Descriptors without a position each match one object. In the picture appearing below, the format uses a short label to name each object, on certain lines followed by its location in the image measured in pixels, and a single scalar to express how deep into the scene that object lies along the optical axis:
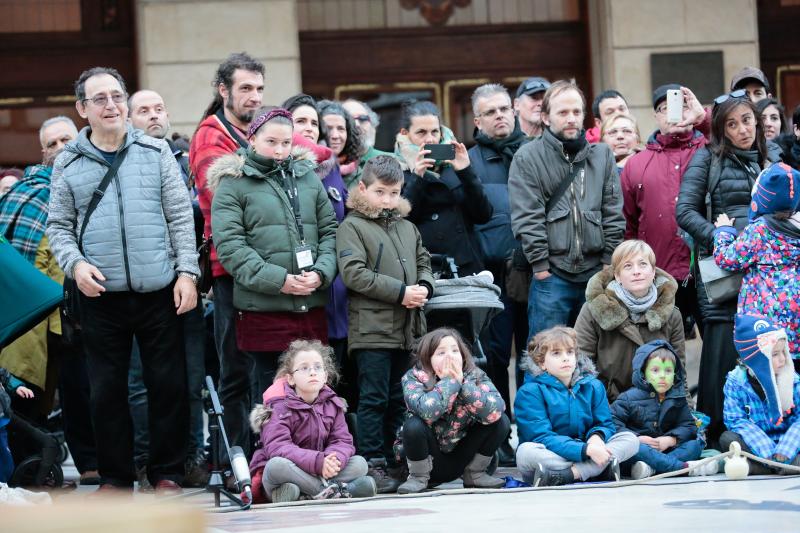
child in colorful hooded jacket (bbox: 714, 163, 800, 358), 16.00
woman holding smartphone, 16.70
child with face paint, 15.60
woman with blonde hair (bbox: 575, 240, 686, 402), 16.19
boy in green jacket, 15.28
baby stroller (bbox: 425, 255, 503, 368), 15.58
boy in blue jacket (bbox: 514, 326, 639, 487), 14.82
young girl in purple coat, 14.12
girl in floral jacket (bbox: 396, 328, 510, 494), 14.65
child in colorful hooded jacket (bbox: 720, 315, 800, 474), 15.26
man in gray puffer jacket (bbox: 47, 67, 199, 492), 14.76
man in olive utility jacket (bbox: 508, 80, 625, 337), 16.58
